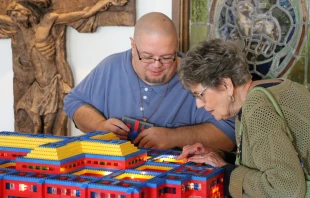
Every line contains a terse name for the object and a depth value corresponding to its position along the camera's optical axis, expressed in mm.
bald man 3385
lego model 2332
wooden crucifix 4676
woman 2264
